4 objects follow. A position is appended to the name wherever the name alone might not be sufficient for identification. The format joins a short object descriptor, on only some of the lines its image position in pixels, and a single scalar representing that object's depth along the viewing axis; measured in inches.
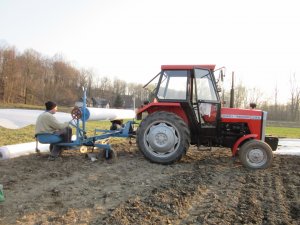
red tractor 219.2
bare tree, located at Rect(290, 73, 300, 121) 1780.4
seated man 223.4
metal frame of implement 222.4
